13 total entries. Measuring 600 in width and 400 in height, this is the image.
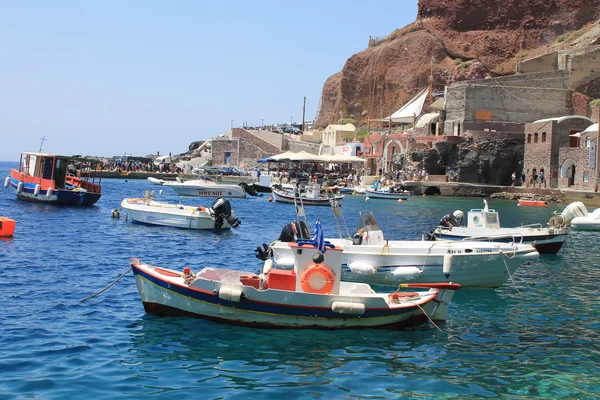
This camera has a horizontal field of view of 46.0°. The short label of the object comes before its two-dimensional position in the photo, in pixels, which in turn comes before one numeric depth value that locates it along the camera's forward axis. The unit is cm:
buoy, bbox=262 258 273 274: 1503
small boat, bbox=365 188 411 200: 5834
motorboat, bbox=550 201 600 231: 3575
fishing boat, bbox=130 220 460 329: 1332
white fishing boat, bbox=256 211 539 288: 1833
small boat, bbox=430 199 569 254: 2511
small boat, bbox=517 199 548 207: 5184
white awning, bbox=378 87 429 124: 8425
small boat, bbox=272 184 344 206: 5047
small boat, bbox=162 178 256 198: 5678
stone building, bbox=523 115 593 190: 5700
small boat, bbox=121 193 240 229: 3069
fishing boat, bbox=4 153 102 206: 3988
